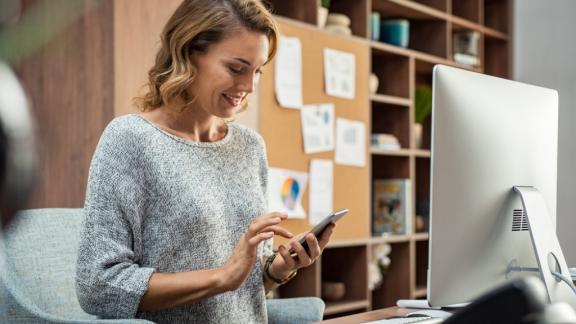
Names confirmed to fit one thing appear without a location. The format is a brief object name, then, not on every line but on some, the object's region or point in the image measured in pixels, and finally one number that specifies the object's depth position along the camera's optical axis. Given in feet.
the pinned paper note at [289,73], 10.21
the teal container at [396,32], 13.29
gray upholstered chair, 5.30
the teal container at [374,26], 12.68
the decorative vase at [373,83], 12.51
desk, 4.73
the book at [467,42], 14.90
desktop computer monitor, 4.01
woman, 4.95
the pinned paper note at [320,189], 10.77
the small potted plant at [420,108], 13.94
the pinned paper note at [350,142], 11.36
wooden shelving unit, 11.27
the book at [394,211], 12.97
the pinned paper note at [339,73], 11.18
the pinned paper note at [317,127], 10.68
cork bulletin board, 10.09
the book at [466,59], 14.66
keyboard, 3.96
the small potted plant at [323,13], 11.27
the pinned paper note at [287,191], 10.00
